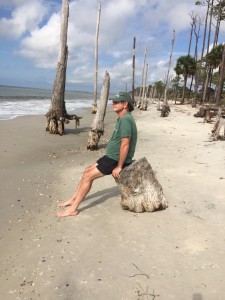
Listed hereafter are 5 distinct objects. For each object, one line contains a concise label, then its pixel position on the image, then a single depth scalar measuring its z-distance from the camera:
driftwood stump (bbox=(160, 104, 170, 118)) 20.12
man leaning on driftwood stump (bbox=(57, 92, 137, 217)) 3.97
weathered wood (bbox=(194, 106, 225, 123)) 15.60
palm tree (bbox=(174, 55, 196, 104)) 37.46
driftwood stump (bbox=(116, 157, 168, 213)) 4.27
